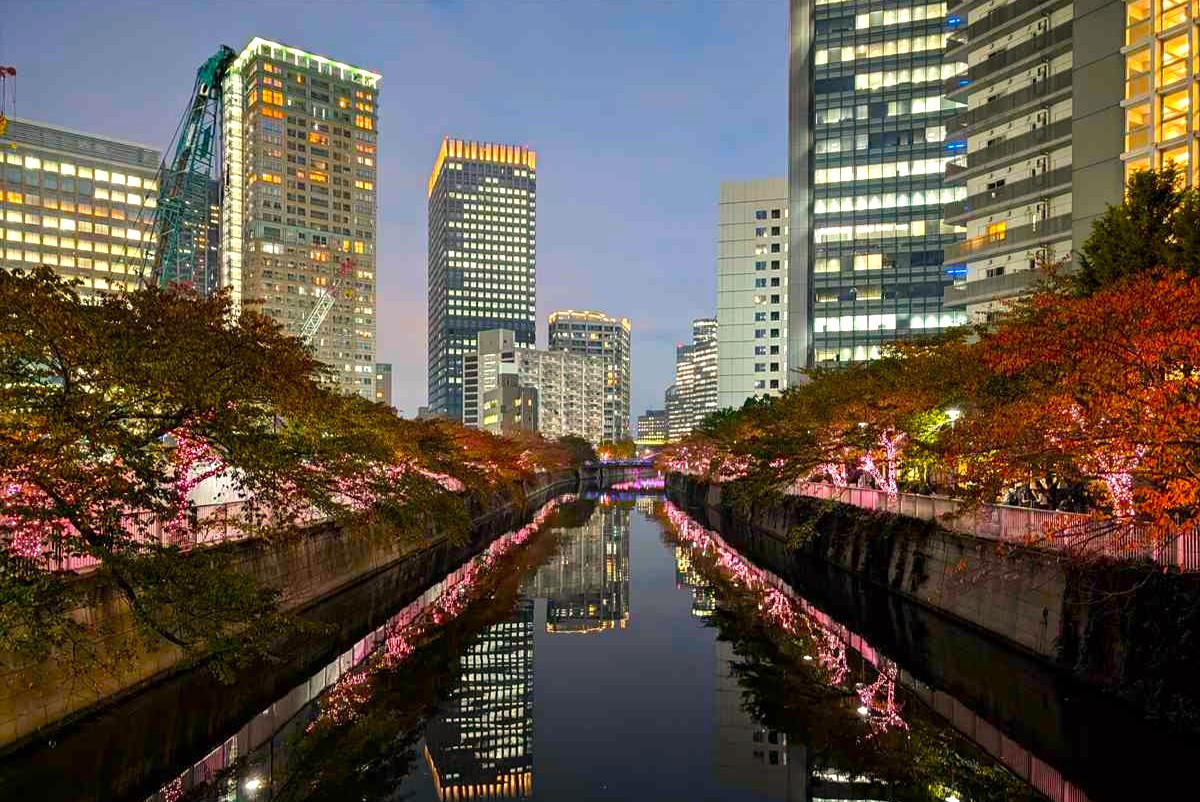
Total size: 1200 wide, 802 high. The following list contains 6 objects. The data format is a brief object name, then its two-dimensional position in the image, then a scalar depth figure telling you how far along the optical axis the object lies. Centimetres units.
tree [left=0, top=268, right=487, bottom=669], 1505
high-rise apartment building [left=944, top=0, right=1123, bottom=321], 5503
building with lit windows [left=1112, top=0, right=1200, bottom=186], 4847
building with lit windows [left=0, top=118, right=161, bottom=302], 15712
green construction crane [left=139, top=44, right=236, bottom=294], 11088
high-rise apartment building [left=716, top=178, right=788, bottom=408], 15575
